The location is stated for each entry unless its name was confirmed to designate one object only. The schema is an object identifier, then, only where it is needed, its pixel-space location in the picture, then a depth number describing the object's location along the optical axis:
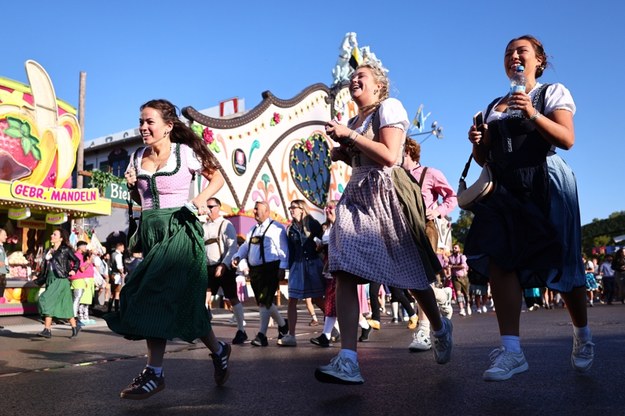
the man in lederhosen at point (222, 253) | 7.60
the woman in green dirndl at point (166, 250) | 3.44
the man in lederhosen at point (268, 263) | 7.61
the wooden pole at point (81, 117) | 18.45
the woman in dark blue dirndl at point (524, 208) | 3.26
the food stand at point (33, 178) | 15.62
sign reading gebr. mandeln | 15.32
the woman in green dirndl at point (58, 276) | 9.34
